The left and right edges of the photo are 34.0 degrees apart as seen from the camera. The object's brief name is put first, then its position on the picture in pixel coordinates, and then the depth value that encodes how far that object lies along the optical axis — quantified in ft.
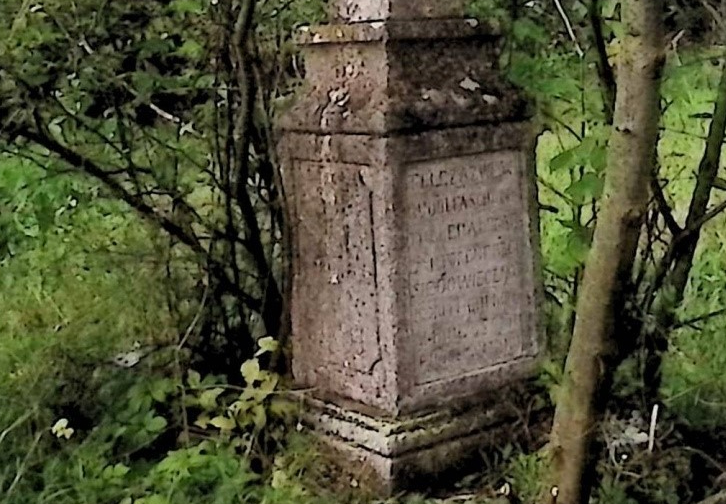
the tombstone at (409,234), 10.10
